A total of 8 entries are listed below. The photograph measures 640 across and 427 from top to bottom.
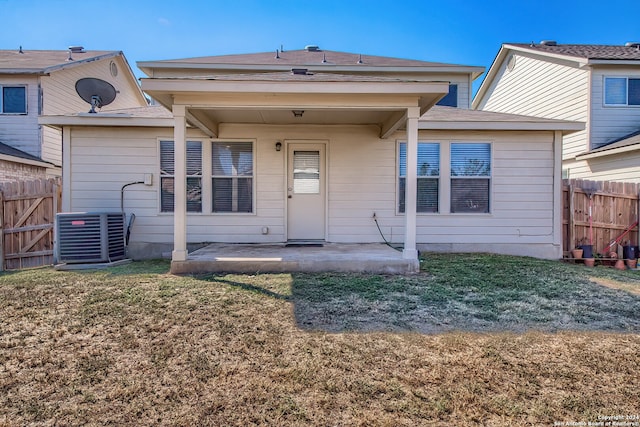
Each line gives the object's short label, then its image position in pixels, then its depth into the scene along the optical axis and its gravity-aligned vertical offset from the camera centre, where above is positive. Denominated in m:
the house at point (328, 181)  6.62 +0.59
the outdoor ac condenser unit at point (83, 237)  5.67 -0.43
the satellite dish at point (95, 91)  7.94 +2.80
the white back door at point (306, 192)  6.89 +0.38
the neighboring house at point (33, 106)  9.50 +3.00
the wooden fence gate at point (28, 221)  6.15 -0.20
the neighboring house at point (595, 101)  8.77 +3.15
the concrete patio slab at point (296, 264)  5.01 -0.75
